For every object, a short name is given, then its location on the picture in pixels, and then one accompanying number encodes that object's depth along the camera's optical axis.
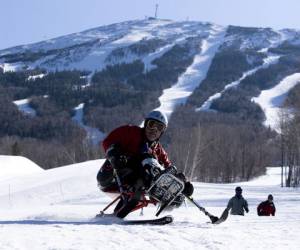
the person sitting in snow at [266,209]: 14.99
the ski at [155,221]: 7.79
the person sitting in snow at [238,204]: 15.03
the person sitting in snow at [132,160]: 8.16
